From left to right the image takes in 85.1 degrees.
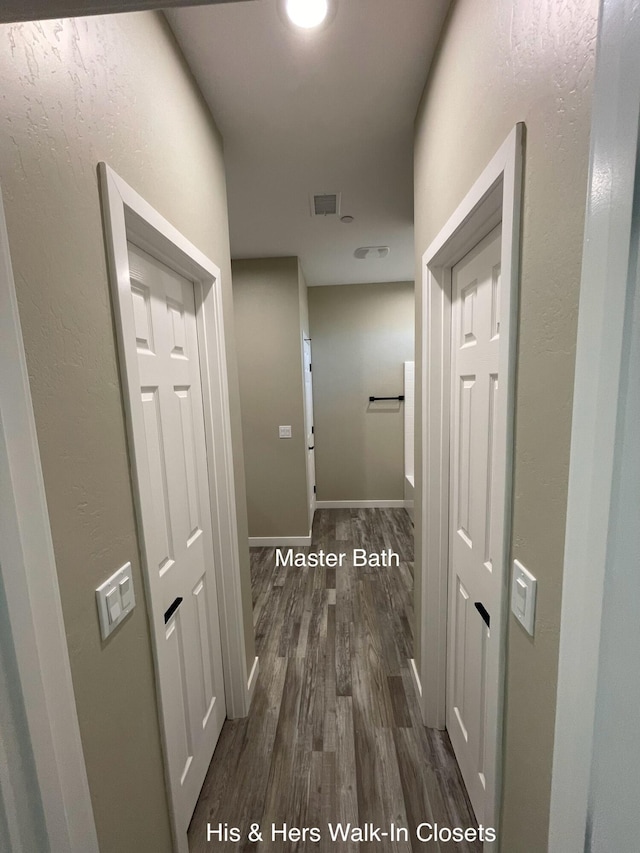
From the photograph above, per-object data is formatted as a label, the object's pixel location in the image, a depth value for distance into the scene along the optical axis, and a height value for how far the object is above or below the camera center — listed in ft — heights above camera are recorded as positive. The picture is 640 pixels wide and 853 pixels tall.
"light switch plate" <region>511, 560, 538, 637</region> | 2.40 -1.51
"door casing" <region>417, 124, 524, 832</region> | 3.00 -0.71
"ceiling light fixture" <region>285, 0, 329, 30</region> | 3.45 +3.81
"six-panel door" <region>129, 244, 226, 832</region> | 3.47 -1.42
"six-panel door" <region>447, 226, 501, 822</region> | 3.57 -1.28
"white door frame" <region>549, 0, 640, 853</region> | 1.14 -0.05
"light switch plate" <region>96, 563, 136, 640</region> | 2.53 -1.54
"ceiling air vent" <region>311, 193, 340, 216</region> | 7.13 +3.94
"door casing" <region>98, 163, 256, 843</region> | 3.69 -0.42
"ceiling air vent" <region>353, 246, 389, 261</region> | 9.96 +4.00
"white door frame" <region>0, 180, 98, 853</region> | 1.69 -0.99
